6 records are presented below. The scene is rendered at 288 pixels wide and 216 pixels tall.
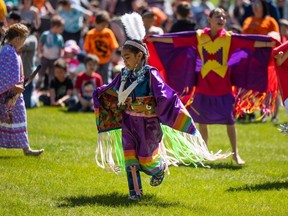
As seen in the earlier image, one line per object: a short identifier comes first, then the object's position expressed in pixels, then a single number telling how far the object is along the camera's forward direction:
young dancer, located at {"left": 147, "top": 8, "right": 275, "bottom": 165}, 18.14
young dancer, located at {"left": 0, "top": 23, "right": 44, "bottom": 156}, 16.95
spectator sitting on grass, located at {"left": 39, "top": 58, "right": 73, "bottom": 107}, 27.64
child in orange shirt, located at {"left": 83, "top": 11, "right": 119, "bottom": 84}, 28.23
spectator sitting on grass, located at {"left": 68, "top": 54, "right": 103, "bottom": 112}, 26.48
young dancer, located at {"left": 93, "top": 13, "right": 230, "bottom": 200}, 13.88
